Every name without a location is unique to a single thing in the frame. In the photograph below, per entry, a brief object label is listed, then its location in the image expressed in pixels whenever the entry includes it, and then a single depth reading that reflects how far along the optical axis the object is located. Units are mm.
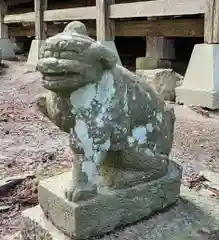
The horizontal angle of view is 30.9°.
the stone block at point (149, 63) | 5426
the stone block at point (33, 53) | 7137
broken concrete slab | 1678
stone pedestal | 1564
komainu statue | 1383
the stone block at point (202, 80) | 3994
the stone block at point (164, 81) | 4434
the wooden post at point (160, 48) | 5457
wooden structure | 4215
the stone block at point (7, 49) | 8180
